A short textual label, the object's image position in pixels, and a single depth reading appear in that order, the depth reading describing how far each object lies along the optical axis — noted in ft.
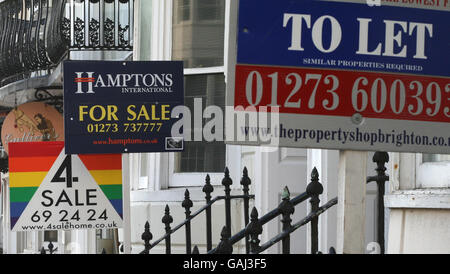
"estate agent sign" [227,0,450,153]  25.68
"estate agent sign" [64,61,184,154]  46.34
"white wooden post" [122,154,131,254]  46.62
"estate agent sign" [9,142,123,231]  48.01
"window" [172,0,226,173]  60.64
